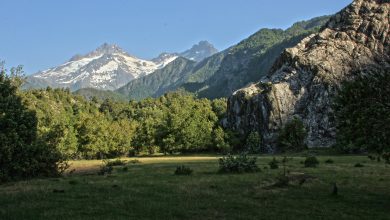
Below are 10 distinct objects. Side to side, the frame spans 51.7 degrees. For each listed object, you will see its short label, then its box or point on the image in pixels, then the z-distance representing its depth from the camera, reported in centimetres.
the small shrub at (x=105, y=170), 5034
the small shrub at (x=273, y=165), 5191
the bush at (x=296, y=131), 10171
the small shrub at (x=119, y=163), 7525
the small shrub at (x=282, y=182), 3344
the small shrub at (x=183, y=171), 4596
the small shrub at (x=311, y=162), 5415
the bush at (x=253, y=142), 12677
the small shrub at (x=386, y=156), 2561
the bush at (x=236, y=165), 4659
